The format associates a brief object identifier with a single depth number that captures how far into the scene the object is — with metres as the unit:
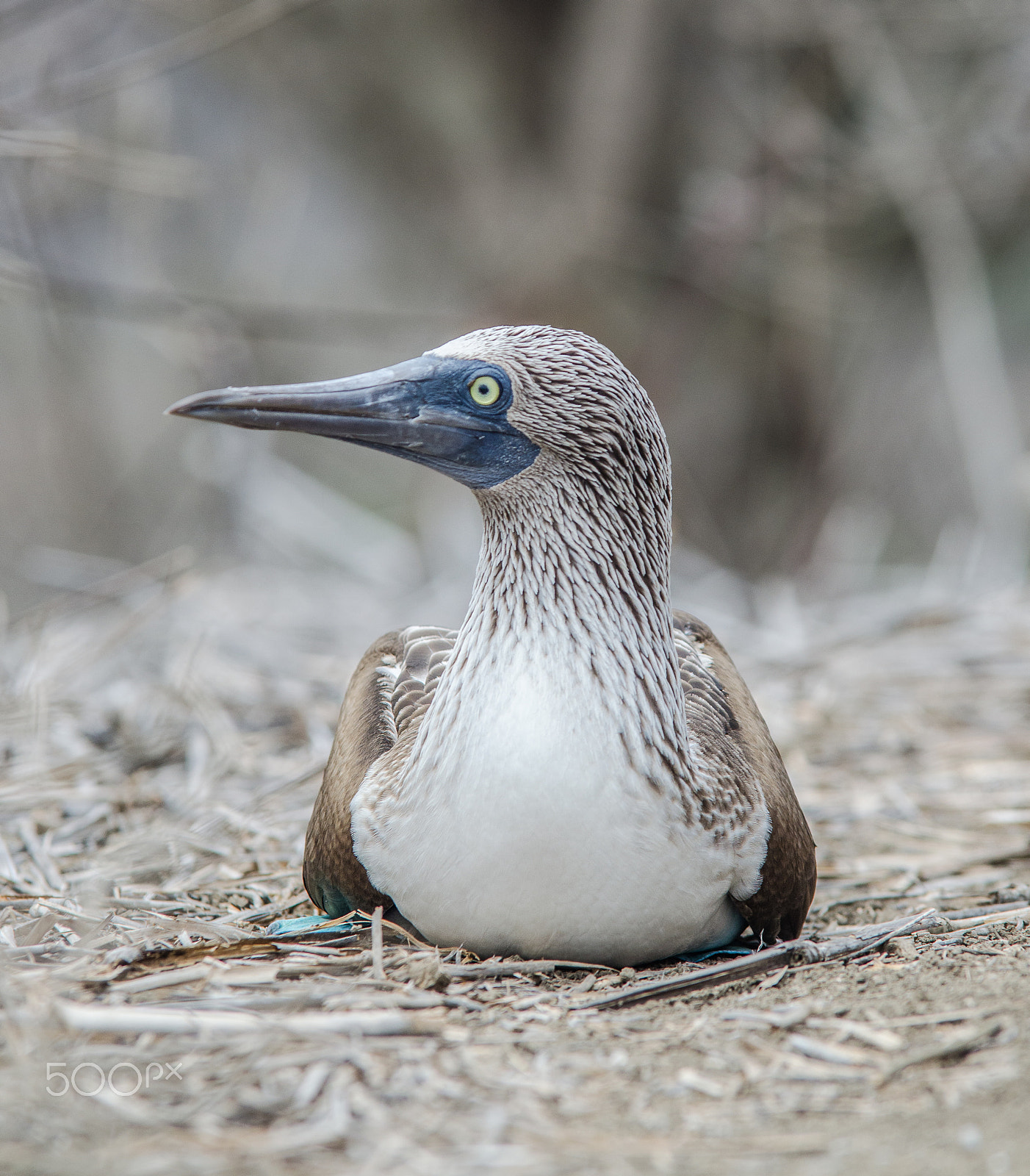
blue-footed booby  6.21
